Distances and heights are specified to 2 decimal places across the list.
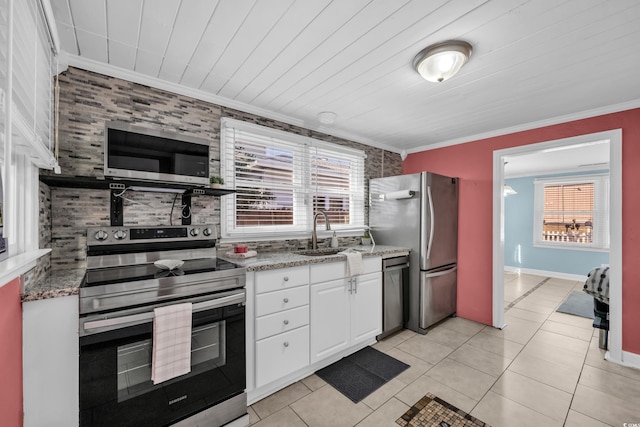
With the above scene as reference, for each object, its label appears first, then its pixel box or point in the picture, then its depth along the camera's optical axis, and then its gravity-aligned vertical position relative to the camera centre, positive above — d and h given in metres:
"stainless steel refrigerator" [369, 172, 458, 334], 3.14 -0.25
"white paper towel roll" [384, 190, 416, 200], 3.18 +0.21
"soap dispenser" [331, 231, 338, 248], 3.16 -0.33
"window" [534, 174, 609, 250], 5.34 +0.02
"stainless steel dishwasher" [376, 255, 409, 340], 2.97 -0.89
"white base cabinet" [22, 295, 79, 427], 1.28 -0.71
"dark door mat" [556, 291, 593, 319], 3.78 -1.35
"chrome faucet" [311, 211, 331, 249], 2.96 -0.22
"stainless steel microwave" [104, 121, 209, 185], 1.79 +0.39
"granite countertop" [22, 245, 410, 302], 1.32 -0.38
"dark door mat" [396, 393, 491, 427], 1.77 -1.34
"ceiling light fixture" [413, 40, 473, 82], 1.64 +0.95
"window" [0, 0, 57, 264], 0.80 +0.39
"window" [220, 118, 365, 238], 2.54 +0.32
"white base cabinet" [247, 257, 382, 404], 1.98 -0.88
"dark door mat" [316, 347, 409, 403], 2.14 -1.36
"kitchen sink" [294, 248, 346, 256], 2.78 -0.41
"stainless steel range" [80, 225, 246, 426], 1.38 -0.65
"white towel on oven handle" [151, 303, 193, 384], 1.48 -0.71
